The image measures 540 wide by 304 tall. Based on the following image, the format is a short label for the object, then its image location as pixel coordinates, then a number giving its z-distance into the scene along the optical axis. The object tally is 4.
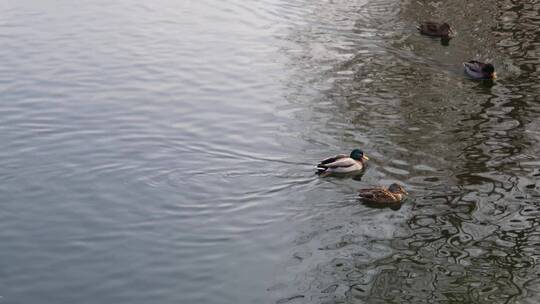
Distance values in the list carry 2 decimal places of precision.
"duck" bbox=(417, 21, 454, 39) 24.23
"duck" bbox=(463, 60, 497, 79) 21.42
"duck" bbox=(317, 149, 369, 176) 16.16
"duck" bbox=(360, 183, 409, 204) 15.10
